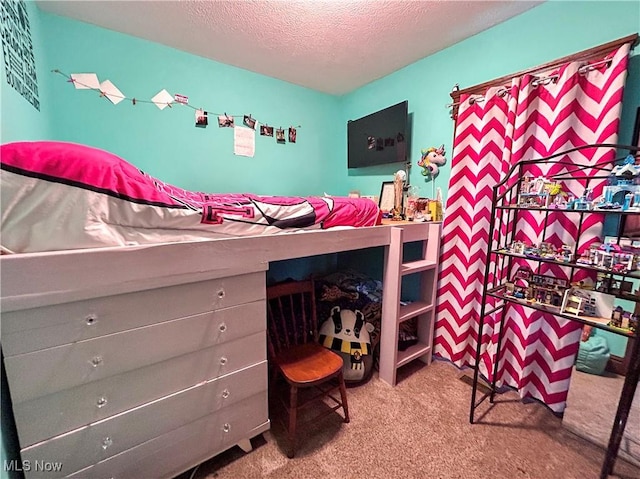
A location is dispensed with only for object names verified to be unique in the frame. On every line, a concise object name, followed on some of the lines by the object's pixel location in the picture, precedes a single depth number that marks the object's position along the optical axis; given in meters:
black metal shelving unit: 1.12
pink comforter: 0.83
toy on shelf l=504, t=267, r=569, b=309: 1.35
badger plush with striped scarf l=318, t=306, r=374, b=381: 1.88
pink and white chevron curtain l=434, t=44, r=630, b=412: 1.43
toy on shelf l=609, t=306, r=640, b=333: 1.12
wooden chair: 1.41
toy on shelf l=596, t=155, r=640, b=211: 1.07
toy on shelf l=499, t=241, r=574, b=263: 1.29
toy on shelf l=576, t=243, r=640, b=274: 1.10
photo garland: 1.87
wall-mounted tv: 2.37
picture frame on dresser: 2.60
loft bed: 0.86
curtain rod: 1.32
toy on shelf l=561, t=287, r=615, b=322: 1.20
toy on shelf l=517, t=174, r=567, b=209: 1.30
